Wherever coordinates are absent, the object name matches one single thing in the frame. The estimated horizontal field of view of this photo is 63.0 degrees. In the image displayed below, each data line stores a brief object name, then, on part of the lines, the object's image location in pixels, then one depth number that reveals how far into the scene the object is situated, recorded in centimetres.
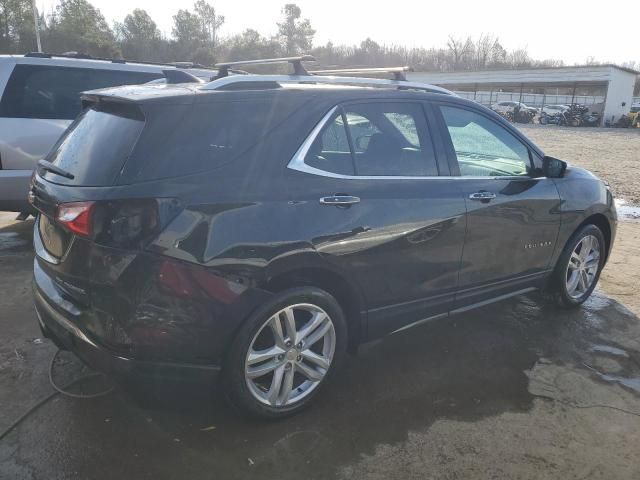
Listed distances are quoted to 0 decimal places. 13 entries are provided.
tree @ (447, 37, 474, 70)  9819
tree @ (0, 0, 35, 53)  4828
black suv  240
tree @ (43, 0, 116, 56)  5069
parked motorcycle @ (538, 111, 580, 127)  4091
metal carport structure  4250
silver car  514
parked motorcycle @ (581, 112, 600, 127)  4103
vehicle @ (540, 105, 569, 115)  4266
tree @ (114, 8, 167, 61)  6275
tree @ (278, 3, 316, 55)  8394
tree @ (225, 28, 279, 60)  6181
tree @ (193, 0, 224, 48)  8206
